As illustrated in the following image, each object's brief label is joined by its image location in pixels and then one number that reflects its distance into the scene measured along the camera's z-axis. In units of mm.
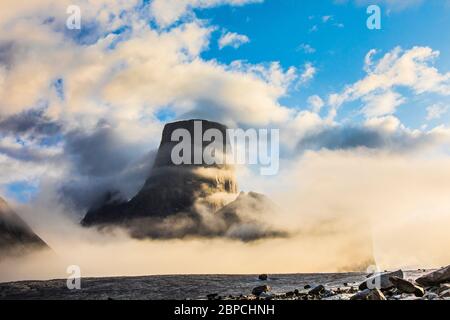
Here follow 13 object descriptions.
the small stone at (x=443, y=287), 23864
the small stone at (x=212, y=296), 42788
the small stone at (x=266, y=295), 37016
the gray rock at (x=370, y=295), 22005
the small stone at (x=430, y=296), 22147
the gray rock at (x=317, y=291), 34412
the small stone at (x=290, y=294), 34978
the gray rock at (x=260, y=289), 44316
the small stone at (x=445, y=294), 21922
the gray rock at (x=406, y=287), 23930
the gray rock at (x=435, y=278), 26641
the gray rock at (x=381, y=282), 28312
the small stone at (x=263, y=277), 82781
